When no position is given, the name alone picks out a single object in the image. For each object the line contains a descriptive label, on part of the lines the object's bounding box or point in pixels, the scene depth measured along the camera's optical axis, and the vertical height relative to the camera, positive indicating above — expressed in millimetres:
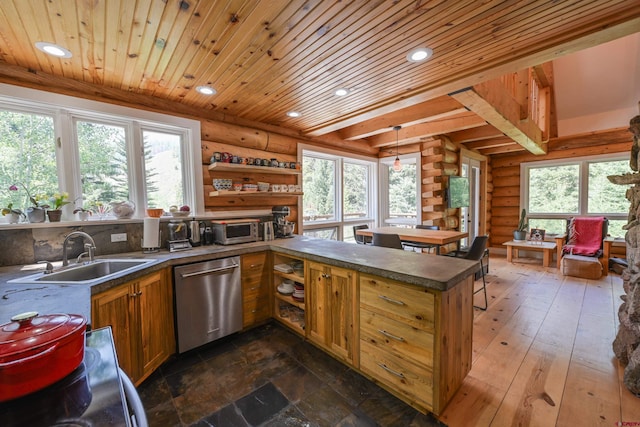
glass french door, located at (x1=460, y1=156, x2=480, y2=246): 5405 -92
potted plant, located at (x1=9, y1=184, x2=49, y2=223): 1979 +24
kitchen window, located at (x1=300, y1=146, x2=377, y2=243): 4133 +178
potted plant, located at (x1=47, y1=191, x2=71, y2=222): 2051 +36
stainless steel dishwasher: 2127 -836
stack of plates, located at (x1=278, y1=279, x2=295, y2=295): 2606 -856
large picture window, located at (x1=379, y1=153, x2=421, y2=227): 5047 +175
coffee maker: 3117 -237
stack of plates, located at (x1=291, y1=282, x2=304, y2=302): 2472 -864
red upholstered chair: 4230 -840
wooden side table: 4883 -951
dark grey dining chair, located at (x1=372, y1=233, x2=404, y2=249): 3072 -467
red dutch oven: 578 -340
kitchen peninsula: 1400 -669
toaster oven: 2623 -273
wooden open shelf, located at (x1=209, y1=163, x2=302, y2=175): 2822 +430
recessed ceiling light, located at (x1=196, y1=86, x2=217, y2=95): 2360 +1091
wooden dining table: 3123 -451
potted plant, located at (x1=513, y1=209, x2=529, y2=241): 5520 -674
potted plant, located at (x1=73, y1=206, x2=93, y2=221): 2199 -34
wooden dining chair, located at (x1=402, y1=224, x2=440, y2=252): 3372 -587
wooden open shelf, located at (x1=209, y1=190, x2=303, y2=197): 2859 +141
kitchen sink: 1646 -448
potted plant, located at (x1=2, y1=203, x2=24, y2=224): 1915 -19
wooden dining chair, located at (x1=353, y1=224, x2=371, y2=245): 4062 -580
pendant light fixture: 3907 +559
